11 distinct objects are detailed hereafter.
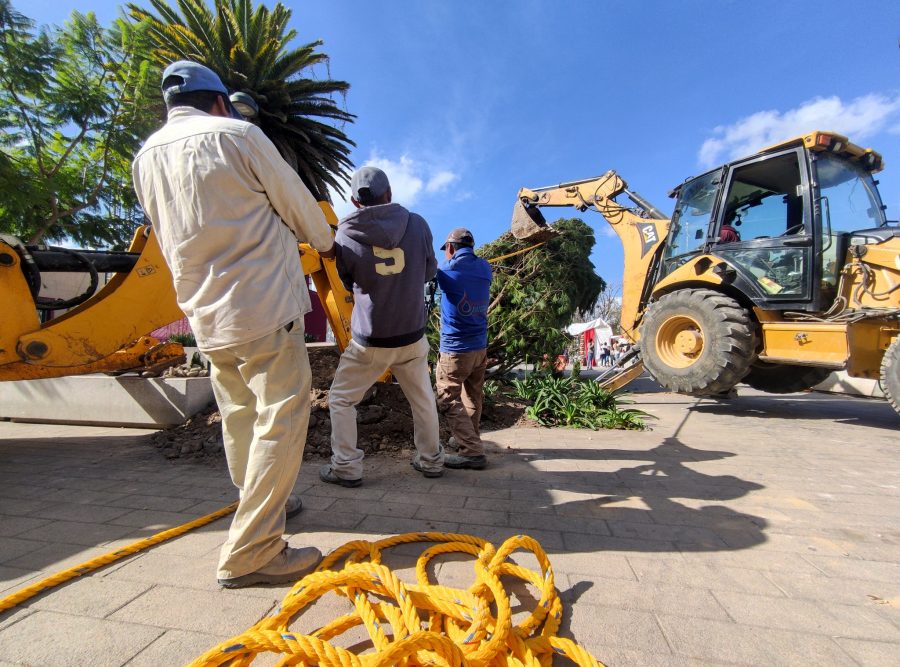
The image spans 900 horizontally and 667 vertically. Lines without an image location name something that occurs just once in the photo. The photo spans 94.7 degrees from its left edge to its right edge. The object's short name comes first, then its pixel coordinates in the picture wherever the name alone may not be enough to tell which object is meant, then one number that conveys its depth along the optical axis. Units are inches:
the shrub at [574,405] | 187.9
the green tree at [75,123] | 368.2
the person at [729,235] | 222.2
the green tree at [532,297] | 249.3
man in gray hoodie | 98.5
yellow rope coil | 39.7
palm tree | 569.9
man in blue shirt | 121.4
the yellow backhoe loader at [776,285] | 172.4
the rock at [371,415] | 150.6
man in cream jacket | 58.2
